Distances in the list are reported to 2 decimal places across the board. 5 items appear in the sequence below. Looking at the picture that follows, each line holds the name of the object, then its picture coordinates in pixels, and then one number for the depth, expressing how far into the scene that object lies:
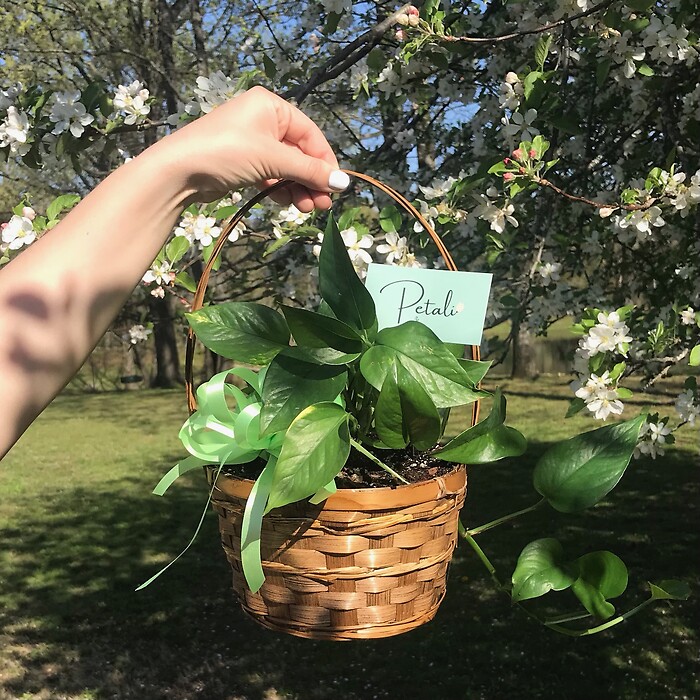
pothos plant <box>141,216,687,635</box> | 0.87
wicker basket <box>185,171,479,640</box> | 0.92
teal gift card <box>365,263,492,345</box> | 1.05
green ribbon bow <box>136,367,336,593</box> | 0.90
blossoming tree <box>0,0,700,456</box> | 1.87
